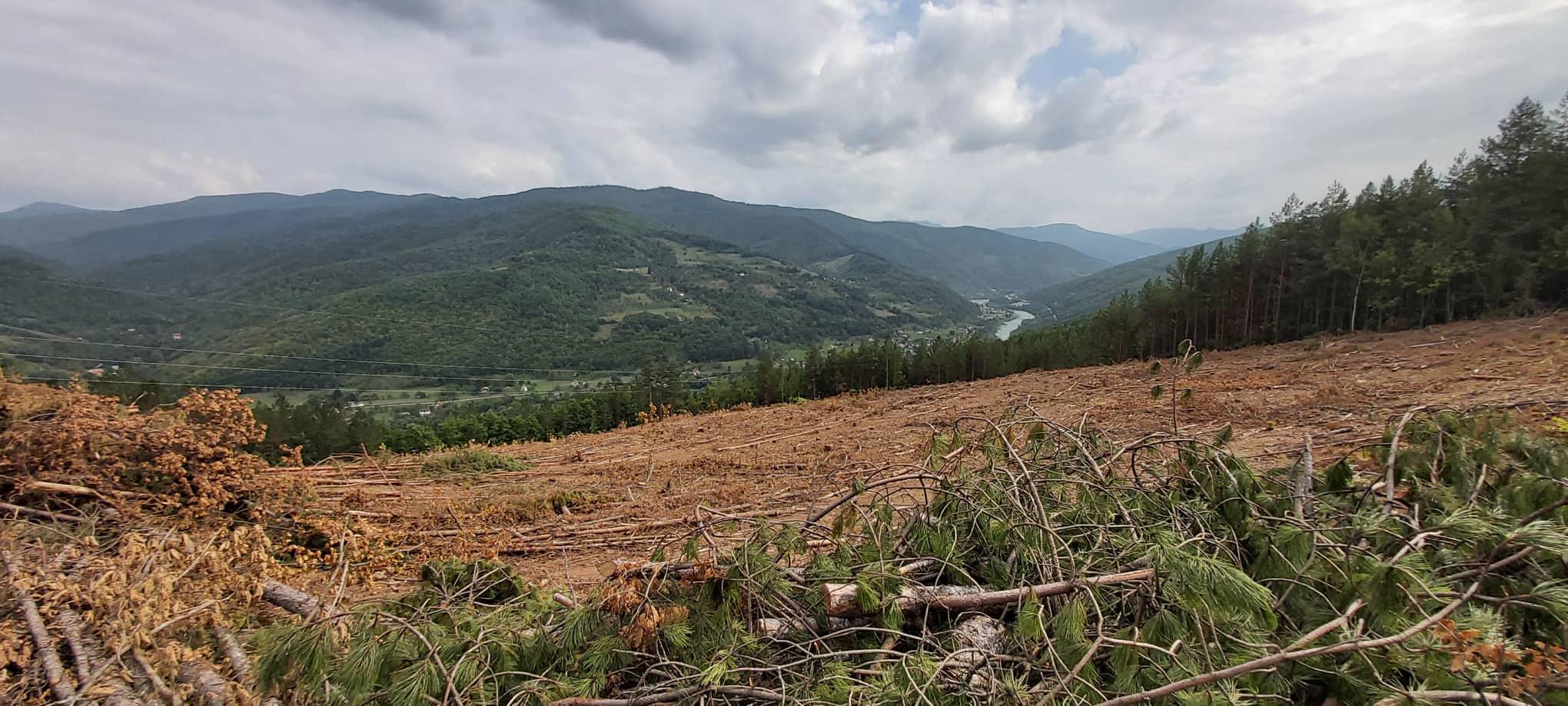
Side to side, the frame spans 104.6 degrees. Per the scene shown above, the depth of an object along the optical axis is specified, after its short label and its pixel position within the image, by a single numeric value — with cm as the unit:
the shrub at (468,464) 941
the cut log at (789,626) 223
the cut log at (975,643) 183
